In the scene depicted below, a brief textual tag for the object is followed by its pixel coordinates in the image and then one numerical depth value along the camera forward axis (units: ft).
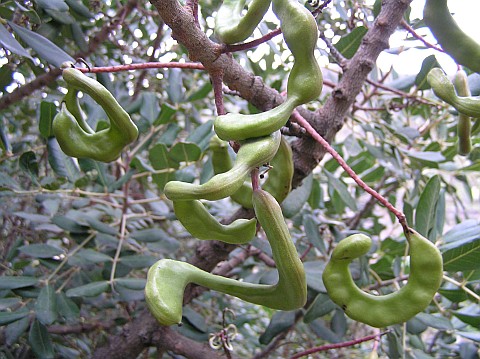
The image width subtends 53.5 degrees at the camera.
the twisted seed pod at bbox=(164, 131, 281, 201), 1.25
